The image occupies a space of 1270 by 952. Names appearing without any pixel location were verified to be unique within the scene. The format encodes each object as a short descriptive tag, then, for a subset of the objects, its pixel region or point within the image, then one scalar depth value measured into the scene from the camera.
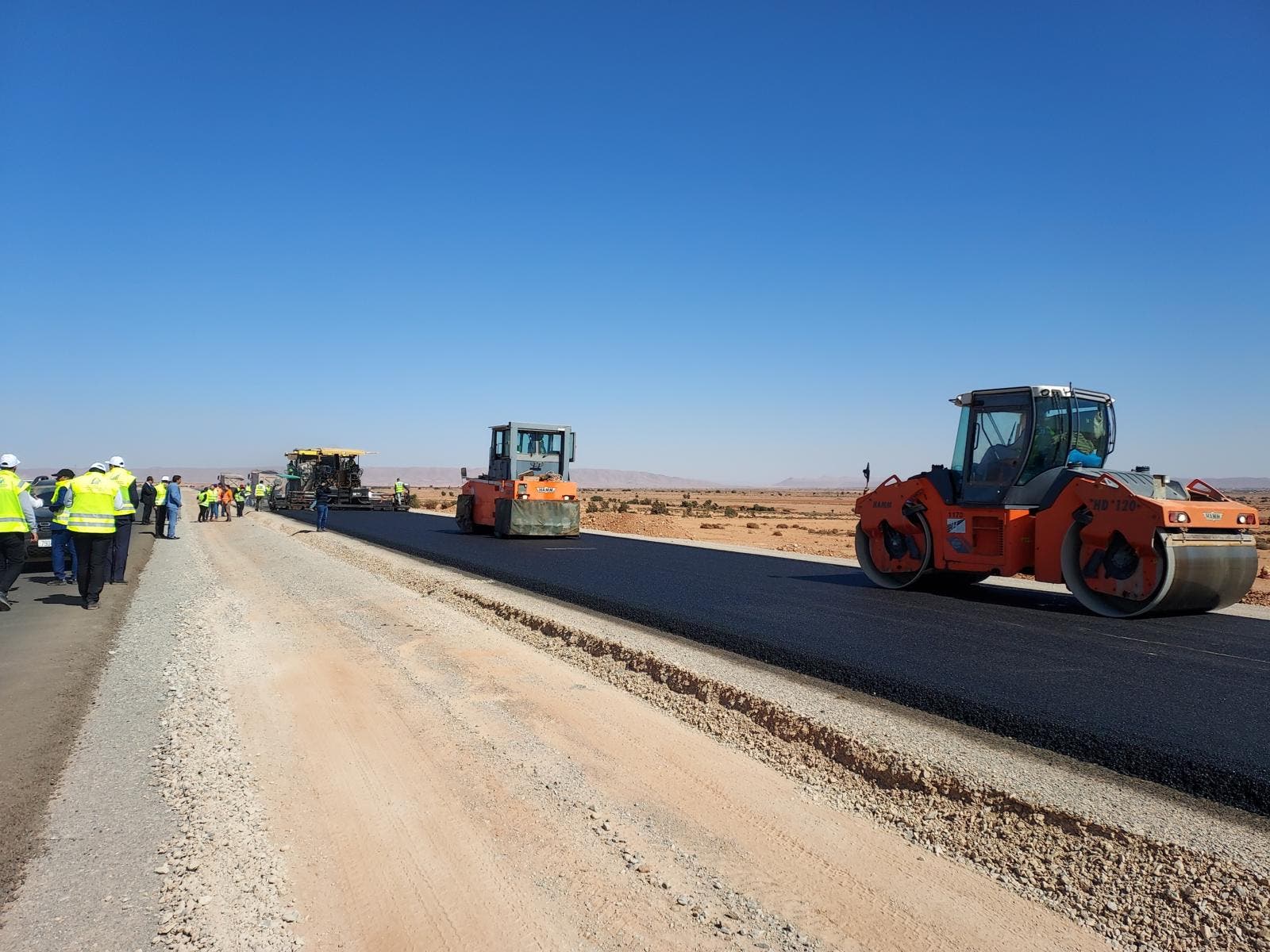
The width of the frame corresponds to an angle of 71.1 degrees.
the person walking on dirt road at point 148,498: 25.25
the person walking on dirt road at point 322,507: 24.02
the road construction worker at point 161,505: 22.16
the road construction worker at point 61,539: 10.65
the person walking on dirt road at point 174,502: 21.50
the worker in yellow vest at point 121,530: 11.91
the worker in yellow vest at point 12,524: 9.34
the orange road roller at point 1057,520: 8.73
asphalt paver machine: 38.34
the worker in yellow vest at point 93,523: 9.54
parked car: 13.84
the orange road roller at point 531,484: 20.02
